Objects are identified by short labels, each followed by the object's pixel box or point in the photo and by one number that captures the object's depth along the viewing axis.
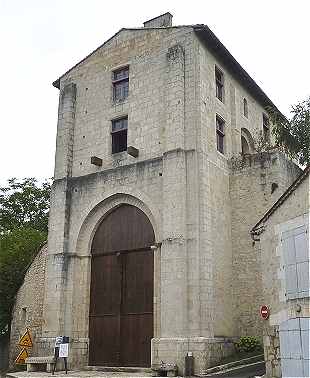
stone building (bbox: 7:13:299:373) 19.11
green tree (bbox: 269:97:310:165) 26.44
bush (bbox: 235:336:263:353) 19.50
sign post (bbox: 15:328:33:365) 19.05
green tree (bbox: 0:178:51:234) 36.00
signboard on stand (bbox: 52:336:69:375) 18.77
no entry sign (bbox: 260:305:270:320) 15.03
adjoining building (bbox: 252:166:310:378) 13.01
